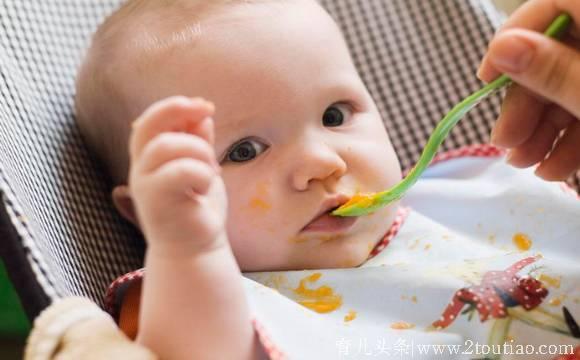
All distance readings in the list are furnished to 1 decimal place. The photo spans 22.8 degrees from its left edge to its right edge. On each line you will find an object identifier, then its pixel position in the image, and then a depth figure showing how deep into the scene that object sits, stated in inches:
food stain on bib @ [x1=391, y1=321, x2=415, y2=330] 23.6
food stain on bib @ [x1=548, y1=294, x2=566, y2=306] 23.6
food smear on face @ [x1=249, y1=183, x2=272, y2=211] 23.4
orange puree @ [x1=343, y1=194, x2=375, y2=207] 23.5
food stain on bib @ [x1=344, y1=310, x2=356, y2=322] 23.7
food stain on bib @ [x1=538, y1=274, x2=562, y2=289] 23.7
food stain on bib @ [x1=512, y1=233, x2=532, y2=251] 25.4
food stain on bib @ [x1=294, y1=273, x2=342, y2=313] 23.9
